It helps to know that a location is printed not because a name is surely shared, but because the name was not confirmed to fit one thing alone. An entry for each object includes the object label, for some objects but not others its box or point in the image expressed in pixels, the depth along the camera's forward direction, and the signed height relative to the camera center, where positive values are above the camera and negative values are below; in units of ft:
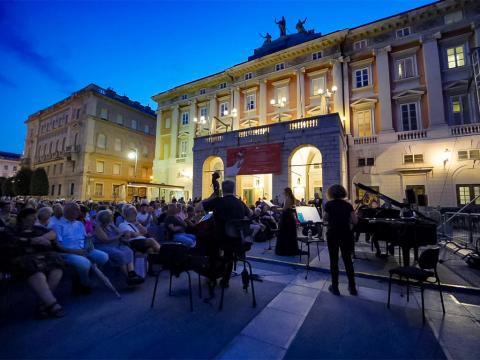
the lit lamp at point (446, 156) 46.44 +9.48
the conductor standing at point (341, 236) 12.46 -1.93
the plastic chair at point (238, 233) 10.79 -1.60
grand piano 14.43 -1.92
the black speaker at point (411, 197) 18.44 +0.40
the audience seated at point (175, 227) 16.93 -2.01
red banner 48.47 +9.08
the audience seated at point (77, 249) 11.42 -2.64
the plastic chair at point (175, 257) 10.53 -2.67
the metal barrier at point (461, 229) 21.18 -2.95
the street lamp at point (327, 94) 54.82 +27.68
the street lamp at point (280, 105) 63.16 +27.73
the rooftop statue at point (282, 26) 88.48 +68.26
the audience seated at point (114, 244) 12.79 -2.71
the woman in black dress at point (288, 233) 20.08 -2.89
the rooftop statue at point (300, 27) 84.99 +65.78
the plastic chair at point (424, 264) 10.17 -2.87
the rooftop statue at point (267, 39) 90.19 +64.91
